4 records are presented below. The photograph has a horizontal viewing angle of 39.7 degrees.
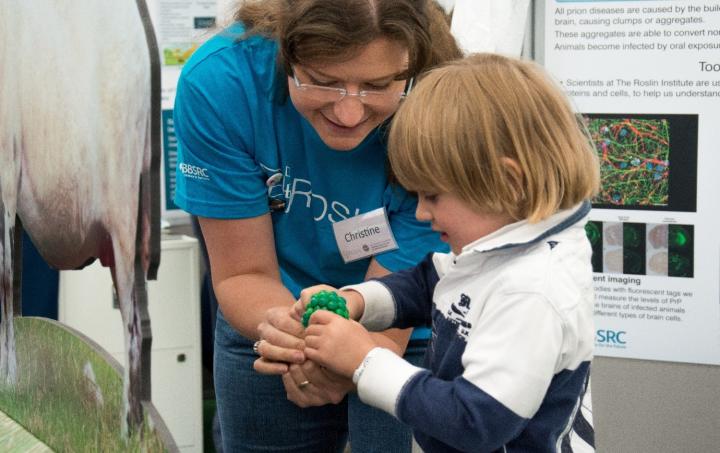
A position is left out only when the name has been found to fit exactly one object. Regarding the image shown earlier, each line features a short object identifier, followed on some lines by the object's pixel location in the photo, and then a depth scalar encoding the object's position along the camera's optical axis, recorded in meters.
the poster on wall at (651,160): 2.43
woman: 1.33
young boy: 1.05
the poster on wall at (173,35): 3.54
